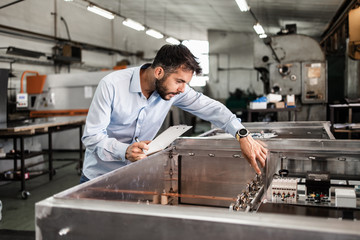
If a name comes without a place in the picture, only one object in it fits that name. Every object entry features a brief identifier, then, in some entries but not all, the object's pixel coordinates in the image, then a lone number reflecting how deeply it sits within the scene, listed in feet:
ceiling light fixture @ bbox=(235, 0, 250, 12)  18.82
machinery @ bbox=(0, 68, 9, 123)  13.62
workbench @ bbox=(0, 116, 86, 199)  12.32
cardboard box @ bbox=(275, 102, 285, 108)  17.17
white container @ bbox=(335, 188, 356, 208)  3.35
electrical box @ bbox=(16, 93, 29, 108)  17.91
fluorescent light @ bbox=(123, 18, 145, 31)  23.76
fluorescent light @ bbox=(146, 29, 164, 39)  27.01
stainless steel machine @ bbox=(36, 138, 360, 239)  2.02
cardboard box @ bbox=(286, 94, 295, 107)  17.48
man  4.56
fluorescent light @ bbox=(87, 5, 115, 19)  20.62
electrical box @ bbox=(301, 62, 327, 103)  19.62
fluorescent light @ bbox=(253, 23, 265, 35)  24.70
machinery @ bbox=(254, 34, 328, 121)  19.66
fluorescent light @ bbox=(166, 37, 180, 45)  31.27
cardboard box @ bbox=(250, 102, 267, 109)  16.65
